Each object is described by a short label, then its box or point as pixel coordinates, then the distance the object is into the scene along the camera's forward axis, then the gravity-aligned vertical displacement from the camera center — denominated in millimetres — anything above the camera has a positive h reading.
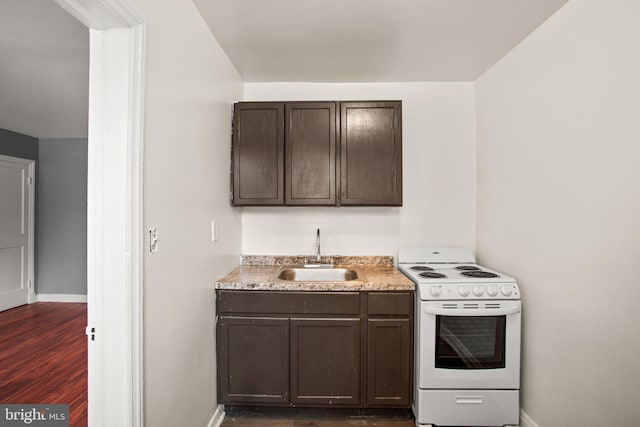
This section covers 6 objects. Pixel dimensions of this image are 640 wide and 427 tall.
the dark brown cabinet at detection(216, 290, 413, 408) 1909 -905
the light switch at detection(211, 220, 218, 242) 1904 -140
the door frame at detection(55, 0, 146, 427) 1047 -50
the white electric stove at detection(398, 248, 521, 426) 1810 -892
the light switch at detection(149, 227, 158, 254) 1198 -124
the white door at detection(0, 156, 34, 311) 3893 -307
